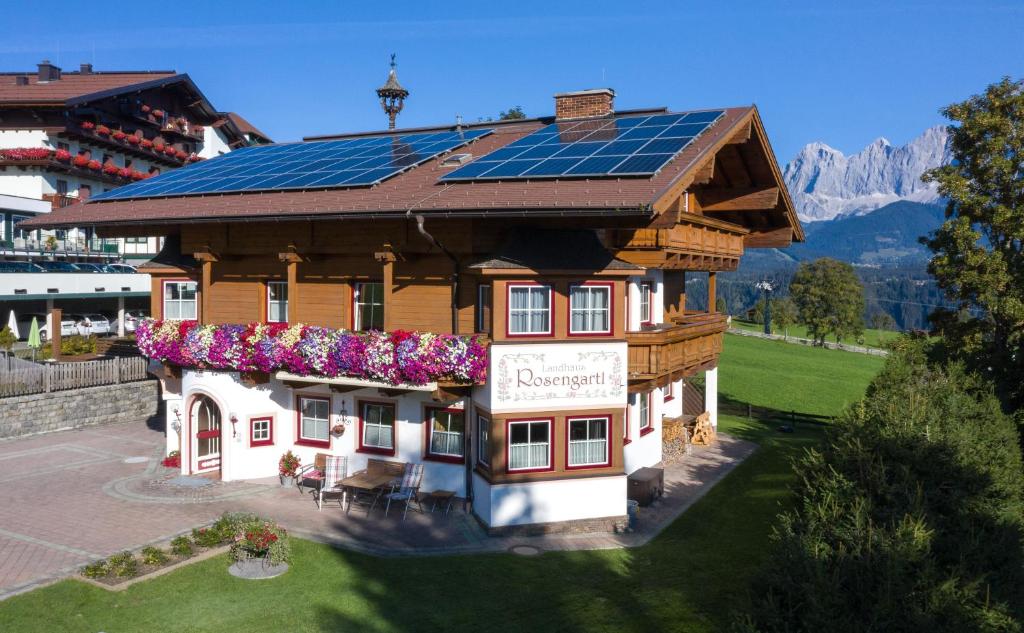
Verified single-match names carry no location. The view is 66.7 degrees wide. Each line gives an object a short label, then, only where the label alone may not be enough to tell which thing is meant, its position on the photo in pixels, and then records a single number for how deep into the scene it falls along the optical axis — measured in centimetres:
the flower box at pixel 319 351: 1619
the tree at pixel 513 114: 5918
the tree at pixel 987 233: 2103
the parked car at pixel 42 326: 3844
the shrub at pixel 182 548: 1402
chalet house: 1596
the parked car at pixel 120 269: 4281
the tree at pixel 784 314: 9224
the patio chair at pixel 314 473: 1838
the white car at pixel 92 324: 4053
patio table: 1722
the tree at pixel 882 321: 12969
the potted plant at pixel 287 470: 1931
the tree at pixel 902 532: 743
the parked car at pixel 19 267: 3667
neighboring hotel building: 4053
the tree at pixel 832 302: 8412
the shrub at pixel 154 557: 1353
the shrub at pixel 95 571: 1301
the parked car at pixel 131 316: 4397
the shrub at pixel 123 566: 1302
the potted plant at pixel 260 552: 1338
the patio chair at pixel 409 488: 1709
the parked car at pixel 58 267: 3932
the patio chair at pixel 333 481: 1762
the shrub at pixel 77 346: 3265
